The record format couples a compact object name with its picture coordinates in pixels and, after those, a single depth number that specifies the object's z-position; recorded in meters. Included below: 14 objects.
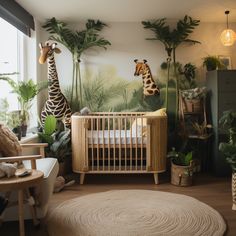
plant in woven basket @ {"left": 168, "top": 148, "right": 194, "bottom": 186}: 3.33
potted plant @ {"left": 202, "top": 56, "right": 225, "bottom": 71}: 3.89
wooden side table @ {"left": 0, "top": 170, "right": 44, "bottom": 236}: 1.83
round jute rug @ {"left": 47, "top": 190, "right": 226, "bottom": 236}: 2.18
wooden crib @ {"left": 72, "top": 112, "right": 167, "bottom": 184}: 3.34
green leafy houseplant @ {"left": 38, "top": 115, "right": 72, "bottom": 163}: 3.47
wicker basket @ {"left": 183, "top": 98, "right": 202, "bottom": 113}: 3.78
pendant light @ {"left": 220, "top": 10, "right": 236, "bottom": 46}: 3.65
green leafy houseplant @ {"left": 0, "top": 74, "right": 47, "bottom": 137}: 3.21
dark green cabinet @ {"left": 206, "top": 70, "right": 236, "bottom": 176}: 3.59
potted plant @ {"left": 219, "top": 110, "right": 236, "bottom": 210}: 2.57
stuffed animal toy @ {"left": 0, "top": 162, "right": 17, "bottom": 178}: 1.97
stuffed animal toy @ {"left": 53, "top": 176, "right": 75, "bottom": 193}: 3.14
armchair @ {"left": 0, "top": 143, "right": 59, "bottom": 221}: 2.16
